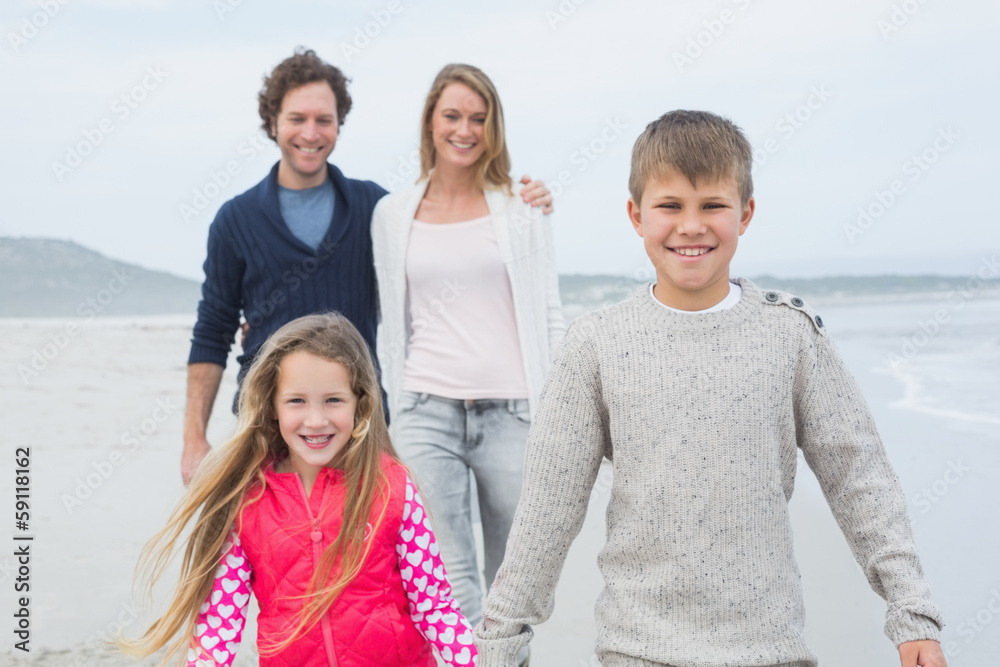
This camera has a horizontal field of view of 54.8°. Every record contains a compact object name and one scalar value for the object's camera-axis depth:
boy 1.69
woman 2.92
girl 2.07
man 2.96
